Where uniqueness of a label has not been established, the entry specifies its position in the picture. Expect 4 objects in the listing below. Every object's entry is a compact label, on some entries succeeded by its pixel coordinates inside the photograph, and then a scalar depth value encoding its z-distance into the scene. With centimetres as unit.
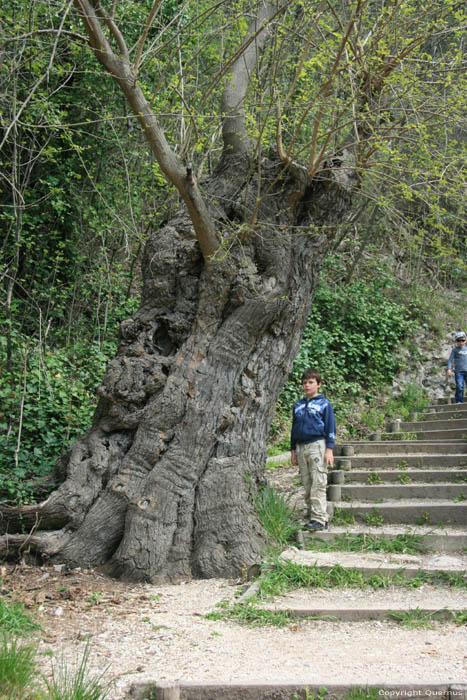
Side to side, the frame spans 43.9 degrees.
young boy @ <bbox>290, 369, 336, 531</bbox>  618
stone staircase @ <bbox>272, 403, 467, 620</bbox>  464
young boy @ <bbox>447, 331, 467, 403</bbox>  1166
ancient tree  540
